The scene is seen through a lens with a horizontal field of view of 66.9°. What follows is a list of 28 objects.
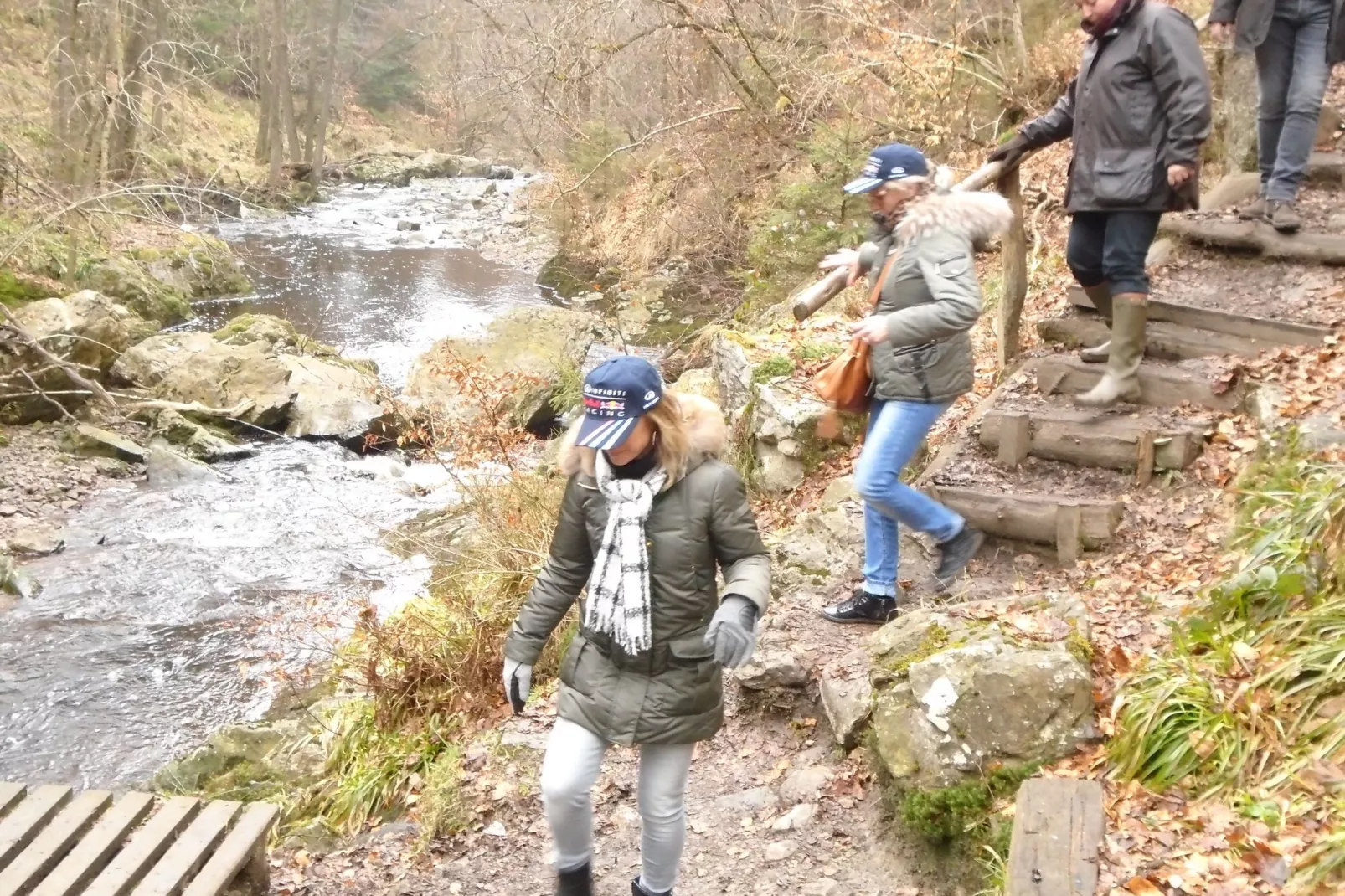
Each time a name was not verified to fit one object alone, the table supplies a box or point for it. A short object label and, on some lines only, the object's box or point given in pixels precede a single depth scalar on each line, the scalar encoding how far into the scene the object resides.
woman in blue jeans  4.07
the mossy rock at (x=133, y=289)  16.00
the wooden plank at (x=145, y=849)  3.86
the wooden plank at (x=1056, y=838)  2.81
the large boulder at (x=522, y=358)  11.60
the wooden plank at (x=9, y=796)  4.30
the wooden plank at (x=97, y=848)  3.85
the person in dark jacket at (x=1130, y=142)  4.49
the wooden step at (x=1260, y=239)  5.70
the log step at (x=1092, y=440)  4.87
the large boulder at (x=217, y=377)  12.98
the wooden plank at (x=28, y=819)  4.04
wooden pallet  3.89
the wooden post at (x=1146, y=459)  4.89
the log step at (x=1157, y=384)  5.04
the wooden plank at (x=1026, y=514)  4.67
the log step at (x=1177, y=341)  5.32
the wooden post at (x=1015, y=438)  5.32
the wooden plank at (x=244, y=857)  3.95
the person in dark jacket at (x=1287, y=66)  5.54
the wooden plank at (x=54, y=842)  3.87
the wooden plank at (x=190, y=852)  3.88
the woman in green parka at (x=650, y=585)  2.98
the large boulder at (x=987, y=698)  3.48
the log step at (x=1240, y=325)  5.15
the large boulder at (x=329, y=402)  12.87
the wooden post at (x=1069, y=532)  4.70
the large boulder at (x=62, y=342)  11.61
